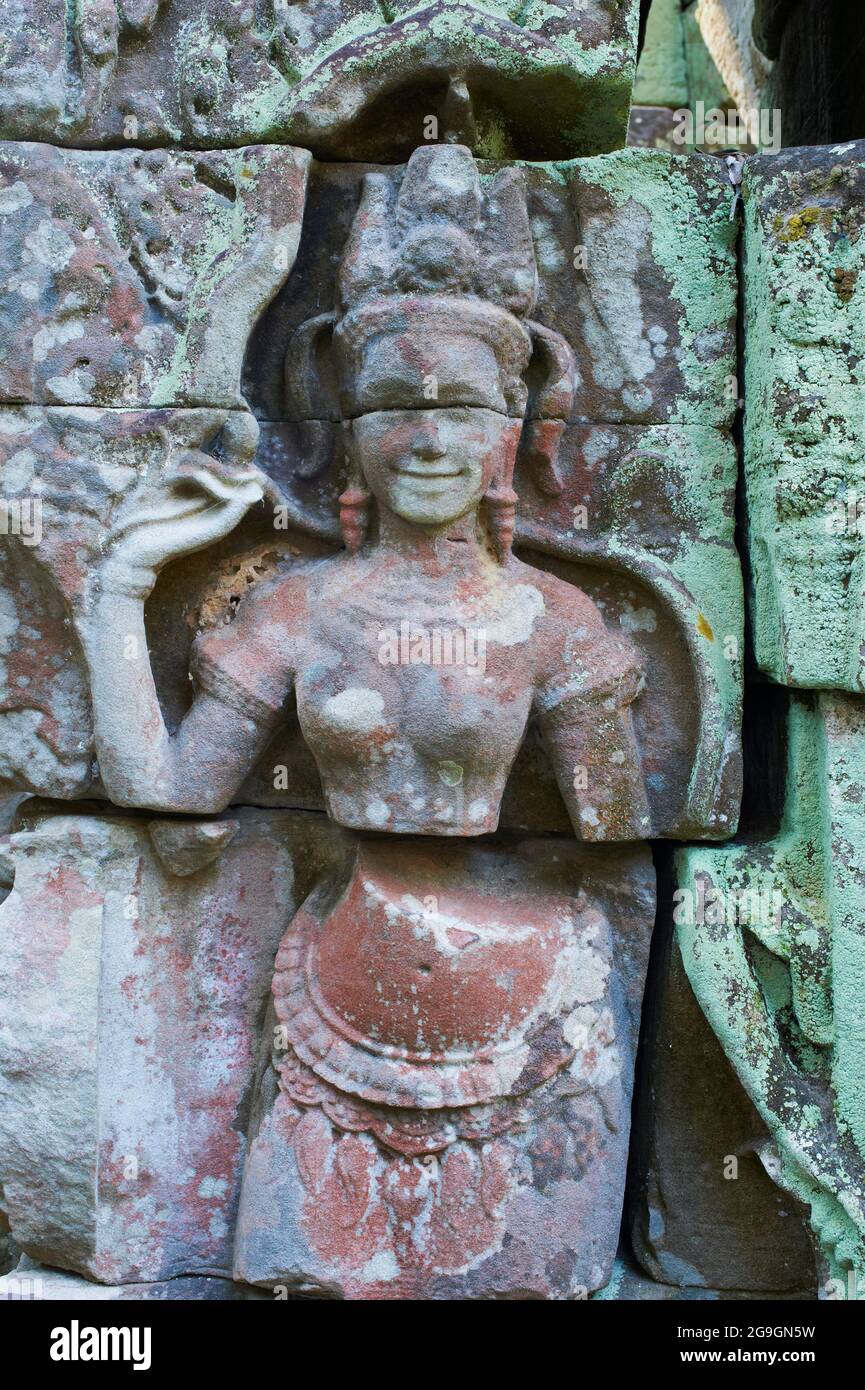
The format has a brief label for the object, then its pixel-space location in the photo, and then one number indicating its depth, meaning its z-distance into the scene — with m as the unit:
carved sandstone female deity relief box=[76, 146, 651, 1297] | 2.90
